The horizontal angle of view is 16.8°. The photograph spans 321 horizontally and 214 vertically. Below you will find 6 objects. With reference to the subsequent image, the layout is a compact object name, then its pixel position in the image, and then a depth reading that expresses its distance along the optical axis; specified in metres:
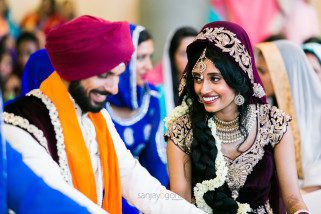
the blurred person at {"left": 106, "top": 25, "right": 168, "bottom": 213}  6.35
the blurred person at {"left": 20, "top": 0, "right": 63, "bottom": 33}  12.09
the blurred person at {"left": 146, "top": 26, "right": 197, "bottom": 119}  7.46
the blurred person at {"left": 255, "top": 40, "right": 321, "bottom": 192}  6.39
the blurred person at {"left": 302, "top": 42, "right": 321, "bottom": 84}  6.97
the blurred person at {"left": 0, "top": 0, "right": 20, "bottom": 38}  11.44
